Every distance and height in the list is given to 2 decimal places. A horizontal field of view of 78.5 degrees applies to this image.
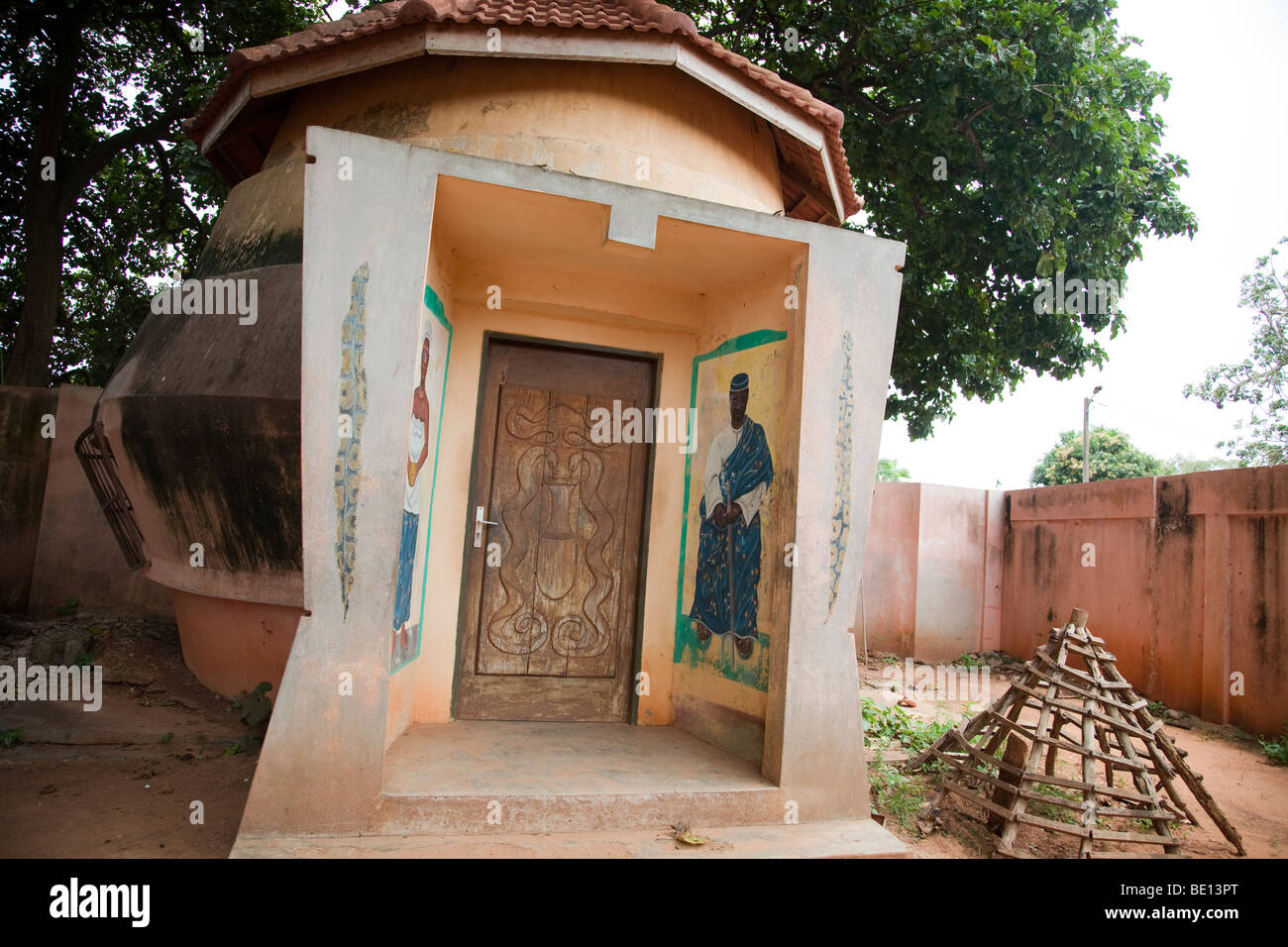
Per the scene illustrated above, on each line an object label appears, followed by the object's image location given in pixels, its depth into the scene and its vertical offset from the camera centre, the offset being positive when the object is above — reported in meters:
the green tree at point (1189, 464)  42.00 +6.19
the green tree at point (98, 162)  10.40 +5.00
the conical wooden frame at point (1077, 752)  4.62 -1.22
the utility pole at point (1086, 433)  20.52 +3.71
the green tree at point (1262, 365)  18.83 +5.11
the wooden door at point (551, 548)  5.42 -0.11
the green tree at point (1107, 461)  25.56 +3.52
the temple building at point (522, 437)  3.81 +0.58
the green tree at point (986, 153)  9.10 +5.06
